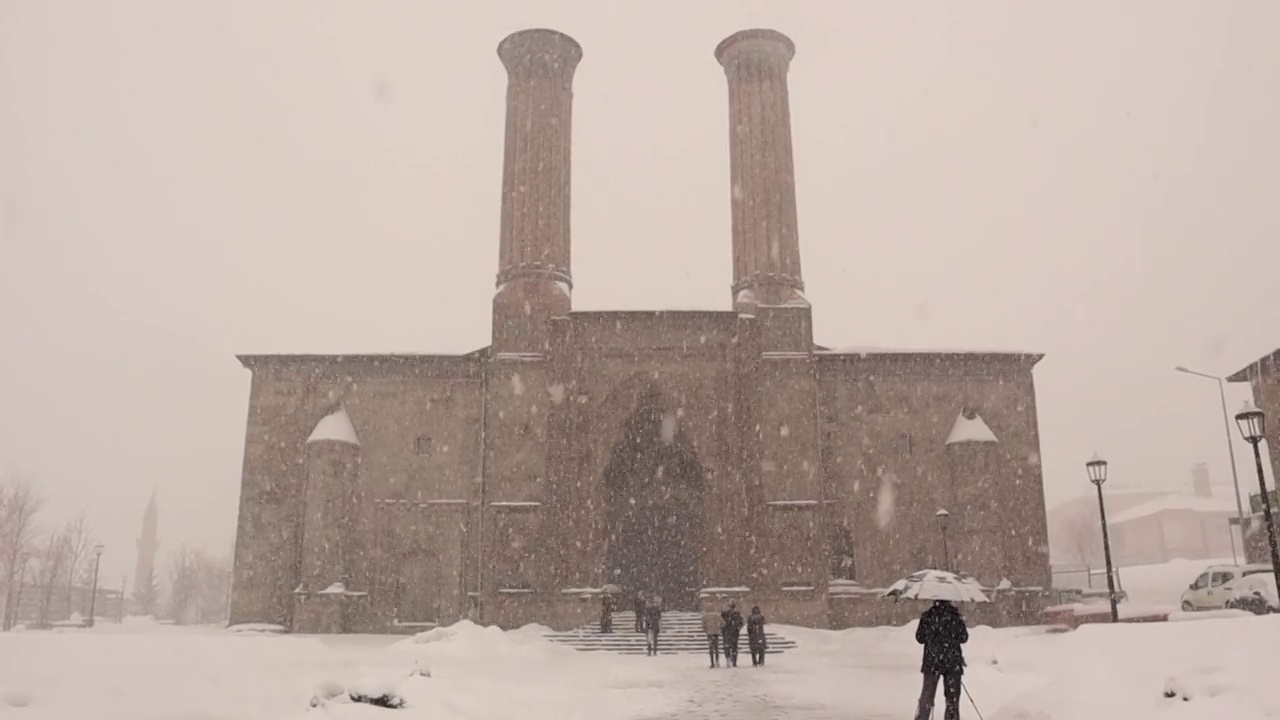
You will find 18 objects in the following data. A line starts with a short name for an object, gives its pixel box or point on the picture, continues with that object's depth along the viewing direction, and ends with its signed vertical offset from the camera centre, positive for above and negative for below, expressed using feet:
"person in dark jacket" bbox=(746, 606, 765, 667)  62.59 -4.84
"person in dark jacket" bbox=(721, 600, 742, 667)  61.26 -4.30
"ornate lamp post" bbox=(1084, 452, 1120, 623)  66.81 +6.40
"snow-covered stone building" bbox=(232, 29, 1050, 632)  87.25 +10.10
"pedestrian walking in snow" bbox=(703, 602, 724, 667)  61.57 -4.71
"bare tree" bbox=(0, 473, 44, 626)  156.35 +6.40
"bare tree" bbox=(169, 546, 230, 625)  253.03 -7.35
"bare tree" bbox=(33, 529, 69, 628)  160.86 -0.05
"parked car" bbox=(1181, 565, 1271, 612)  75.41 -2.06
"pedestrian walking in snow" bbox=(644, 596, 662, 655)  69.46 -4.36
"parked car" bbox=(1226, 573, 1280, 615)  69.31 -2.45
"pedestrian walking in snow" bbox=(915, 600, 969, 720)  31.68 -3.09
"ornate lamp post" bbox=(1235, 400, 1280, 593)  45.83 +6.89
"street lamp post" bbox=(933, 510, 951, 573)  84.32 +3.19
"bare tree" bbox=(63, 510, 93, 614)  191.52 +3.00
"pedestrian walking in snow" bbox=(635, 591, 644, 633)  78.17 -3.91
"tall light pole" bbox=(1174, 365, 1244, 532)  124.47 +18.58
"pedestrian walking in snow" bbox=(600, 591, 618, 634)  80.23 -4.44
